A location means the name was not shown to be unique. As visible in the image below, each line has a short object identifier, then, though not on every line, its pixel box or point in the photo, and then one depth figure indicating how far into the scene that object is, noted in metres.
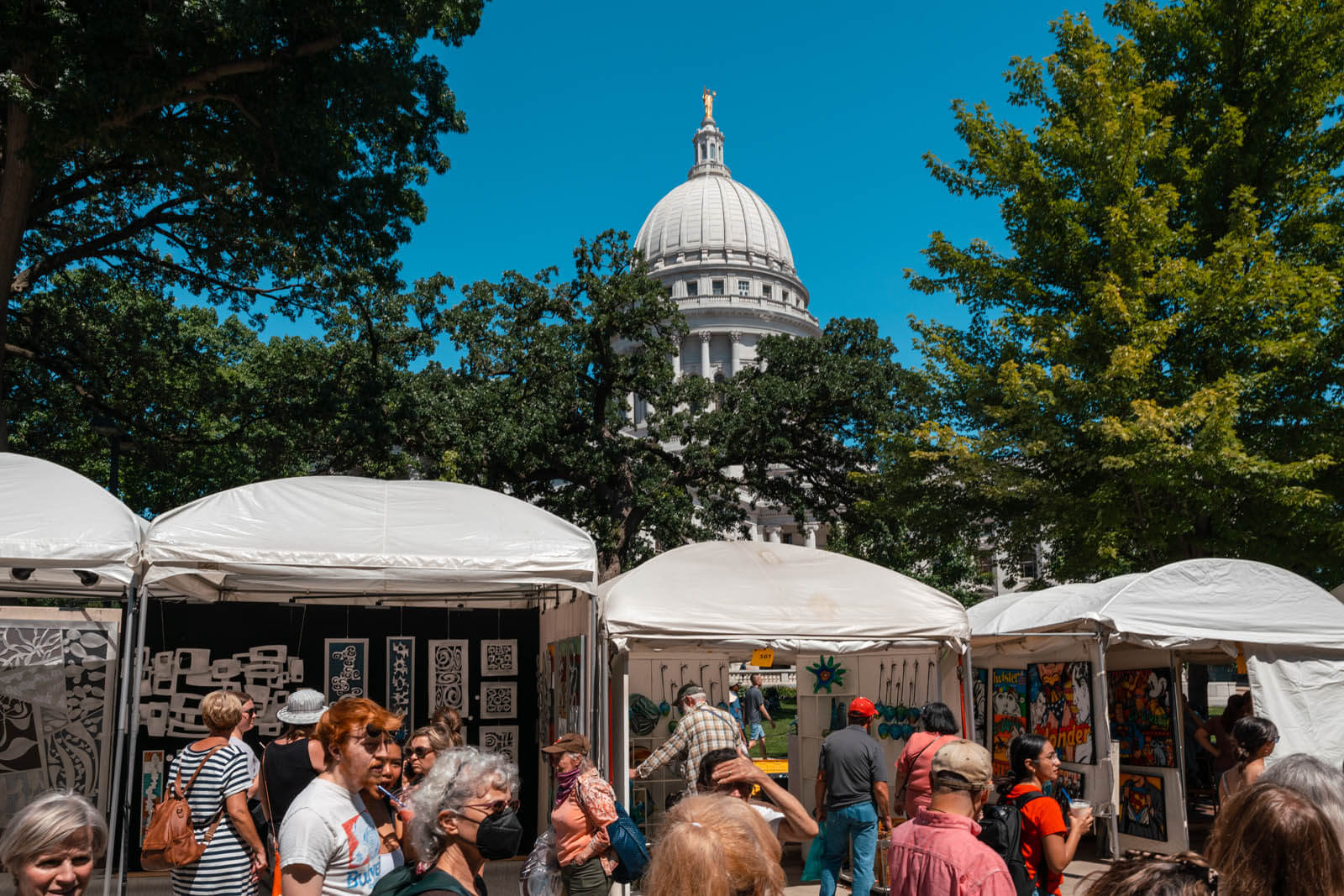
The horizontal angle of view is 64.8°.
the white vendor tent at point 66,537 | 7.49
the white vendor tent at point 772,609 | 9.72
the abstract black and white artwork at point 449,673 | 10.75
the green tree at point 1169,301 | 15.11
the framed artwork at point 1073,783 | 11.44
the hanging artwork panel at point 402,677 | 10.67
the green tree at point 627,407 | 24.34
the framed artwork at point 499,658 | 10.99
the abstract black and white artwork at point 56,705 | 9.30
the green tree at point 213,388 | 20.67
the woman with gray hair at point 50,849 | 3.45
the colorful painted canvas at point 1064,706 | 11.73
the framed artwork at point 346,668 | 10.52
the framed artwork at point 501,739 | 10.93
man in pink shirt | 4.18
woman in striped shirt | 5.56
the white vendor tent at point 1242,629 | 10.88
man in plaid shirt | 8.48
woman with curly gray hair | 3.46
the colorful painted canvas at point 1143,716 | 11.64
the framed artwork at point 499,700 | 10.95
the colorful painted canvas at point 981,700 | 14.31
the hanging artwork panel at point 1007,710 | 13.40
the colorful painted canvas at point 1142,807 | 11.51
